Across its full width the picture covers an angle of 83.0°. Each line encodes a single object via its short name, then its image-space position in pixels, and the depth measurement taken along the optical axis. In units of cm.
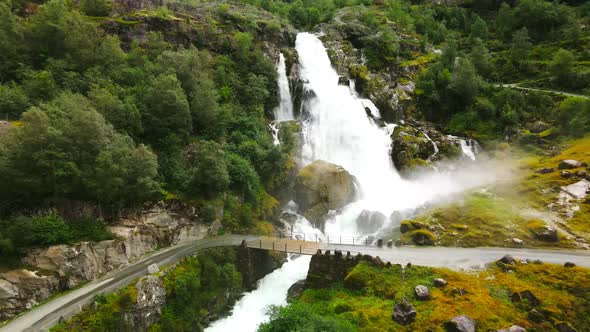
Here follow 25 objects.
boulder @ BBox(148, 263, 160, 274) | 2214
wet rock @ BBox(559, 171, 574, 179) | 3538
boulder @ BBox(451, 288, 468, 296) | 2077
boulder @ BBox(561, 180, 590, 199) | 3297
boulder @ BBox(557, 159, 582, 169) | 3659
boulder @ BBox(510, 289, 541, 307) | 2001
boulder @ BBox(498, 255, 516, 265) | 2384
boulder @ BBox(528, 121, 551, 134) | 4959
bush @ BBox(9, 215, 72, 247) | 1959
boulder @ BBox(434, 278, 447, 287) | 2174
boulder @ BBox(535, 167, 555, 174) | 3778
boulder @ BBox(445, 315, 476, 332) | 1802
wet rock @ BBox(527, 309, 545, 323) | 1906
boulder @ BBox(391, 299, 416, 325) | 1934
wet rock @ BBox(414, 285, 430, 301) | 2075
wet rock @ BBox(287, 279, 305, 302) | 2544
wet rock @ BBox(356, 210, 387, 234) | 3508
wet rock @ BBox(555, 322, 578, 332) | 1855
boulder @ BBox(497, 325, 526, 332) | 1806
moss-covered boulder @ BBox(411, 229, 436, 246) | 2991
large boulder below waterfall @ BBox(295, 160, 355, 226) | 3681
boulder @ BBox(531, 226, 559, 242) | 2874
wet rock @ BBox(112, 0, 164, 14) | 5055
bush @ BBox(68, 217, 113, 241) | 2203
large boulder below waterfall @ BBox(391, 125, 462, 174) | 4522
